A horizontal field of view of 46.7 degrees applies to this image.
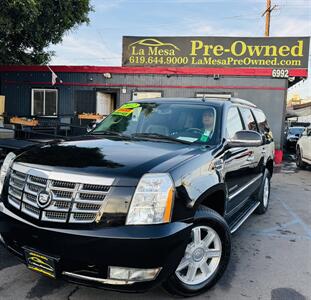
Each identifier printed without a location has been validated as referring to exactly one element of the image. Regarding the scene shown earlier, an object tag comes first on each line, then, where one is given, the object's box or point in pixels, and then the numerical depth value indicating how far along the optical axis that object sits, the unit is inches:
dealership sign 610.2
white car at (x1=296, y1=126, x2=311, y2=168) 460.8
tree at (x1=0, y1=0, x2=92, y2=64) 432.8
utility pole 932.6
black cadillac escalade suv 101.4
